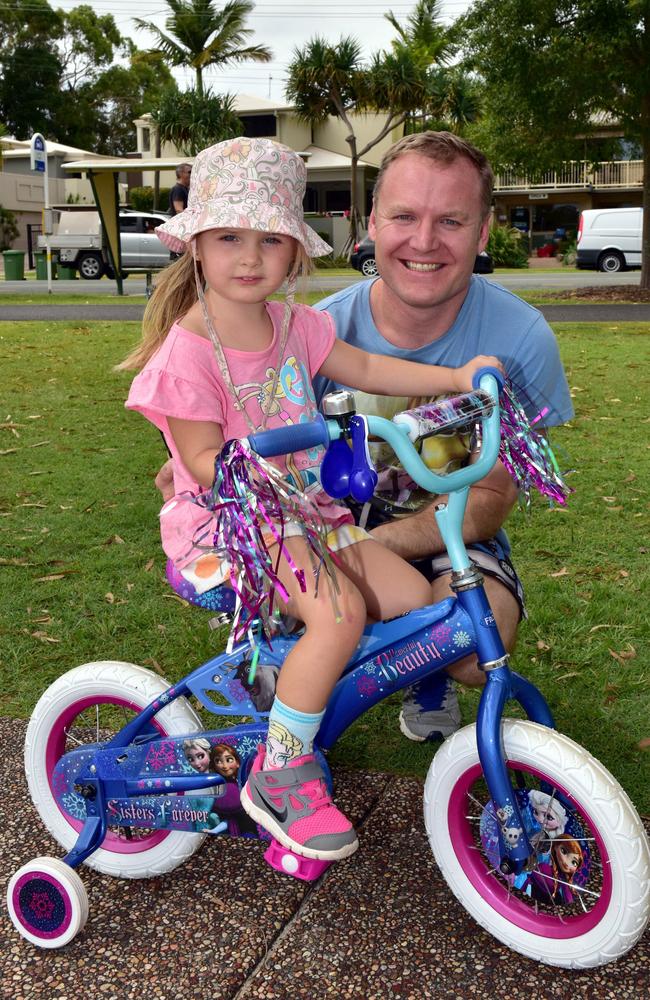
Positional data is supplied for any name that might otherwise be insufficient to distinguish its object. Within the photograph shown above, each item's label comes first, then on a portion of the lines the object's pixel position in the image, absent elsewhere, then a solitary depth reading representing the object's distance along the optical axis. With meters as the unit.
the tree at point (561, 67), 14.94
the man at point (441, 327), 2.80
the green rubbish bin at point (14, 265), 26.47
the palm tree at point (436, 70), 37.12
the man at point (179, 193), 12.55
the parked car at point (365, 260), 23.20
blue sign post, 17.31
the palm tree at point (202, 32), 42.19
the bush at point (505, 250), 30.30
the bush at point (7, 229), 42.69
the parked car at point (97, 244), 26.16
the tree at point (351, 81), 35.69
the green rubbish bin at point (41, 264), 25.58
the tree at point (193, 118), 38.28
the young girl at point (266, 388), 2.15
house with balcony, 44.66
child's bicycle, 2.01
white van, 26.72
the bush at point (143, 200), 46.31
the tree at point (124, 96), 65.94
